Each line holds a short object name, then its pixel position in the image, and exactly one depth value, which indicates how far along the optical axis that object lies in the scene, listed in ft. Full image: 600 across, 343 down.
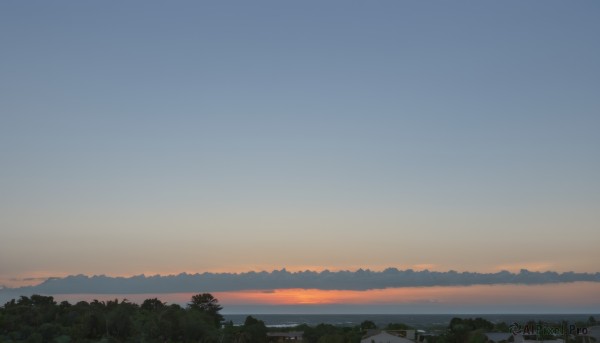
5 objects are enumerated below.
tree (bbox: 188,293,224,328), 318.57
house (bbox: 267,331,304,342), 312.42
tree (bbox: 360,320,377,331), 415.17
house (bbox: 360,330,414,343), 253.03
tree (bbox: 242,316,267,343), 266.53
